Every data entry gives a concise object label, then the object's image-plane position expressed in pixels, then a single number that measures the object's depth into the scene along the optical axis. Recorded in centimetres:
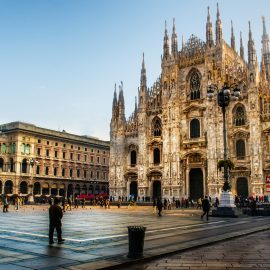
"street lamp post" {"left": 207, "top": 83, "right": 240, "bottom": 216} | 2264
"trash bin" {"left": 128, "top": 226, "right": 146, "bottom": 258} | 843
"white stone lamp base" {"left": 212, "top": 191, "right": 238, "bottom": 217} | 2319
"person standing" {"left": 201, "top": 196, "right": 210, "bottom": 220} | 2109
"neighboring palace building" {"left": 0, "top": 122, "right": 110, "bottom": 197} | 6134
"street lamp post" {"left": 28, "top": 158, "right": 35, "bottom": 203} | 5349
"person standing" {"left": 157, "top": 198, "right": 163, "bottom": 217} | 2445
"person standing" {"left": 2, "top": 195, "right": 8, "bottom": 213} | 2925
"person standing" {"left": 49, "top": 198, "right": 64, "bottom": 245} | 1071
